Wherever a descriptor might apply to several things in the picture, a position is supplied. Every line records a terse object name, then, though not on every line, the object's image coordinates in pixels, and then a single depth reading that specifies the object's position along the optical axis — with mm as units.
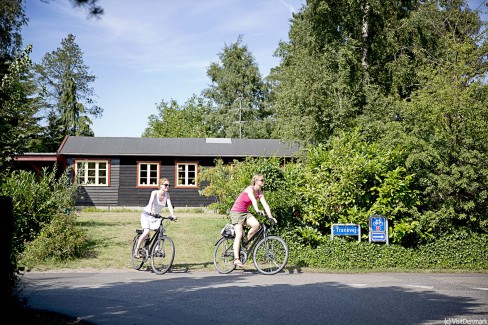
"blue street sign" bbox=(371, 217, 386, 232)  11711
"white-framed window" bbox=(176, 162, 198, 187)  28562
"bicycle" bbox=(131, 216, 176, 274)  10211
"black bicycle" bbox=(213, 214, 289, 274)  10055
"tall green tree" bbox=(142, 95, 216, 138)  56750
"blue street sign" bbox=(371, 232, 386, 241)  11703
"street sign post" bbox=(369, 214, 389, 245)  11703
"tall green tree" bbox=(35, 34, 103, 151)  55312
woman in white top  10416
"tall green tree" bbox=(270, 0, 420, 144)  21406
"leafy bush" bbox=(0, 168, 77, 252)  12344
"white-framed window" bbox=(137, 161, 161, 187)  28345
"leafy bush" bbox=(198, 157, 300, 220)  11742
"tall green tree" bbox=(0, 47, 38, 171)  6693
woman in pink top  10078
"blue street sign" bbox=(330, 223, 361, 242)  11633
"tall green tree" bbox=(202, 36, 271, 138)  54250
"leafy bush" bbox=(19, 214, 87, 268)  11484
